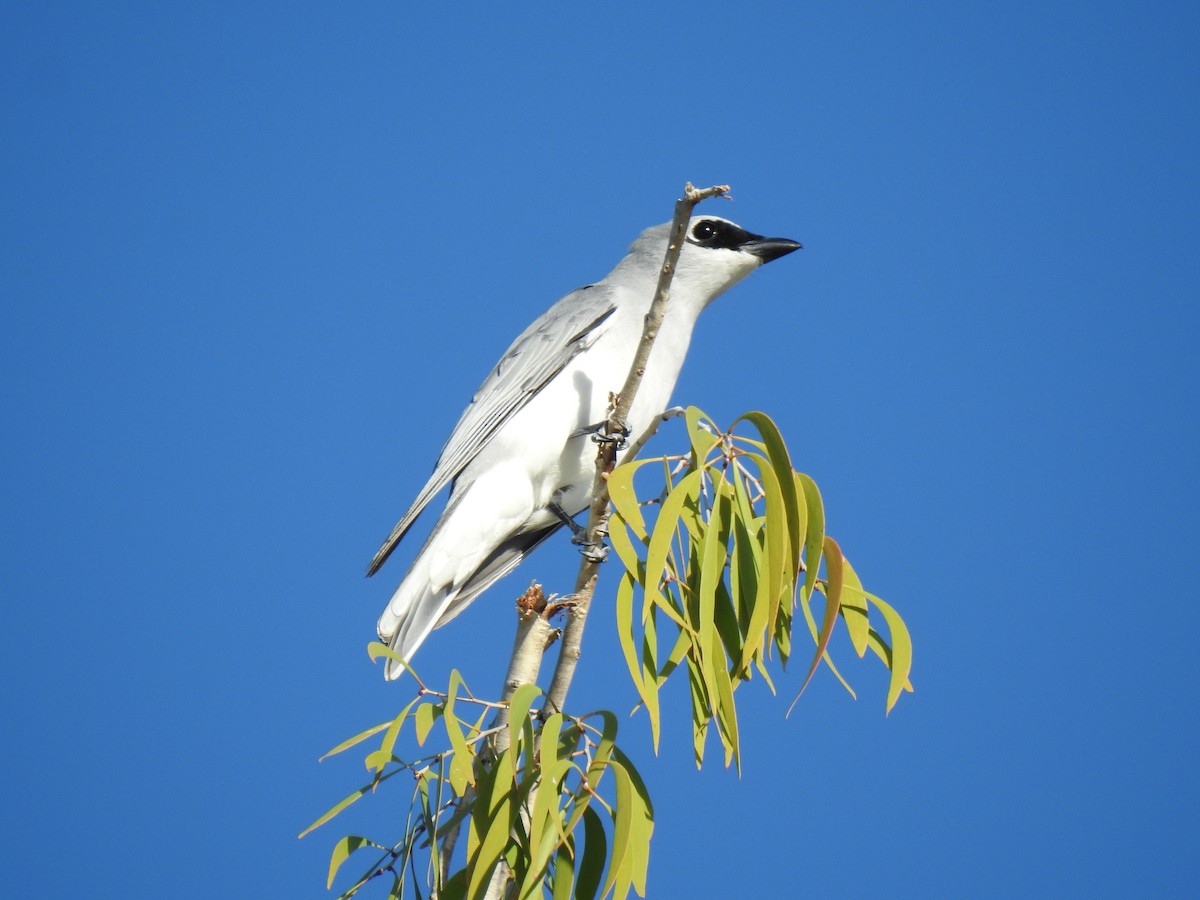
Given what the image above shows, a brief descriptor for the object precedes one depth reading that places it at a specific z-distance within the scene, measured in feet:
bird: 26.96
